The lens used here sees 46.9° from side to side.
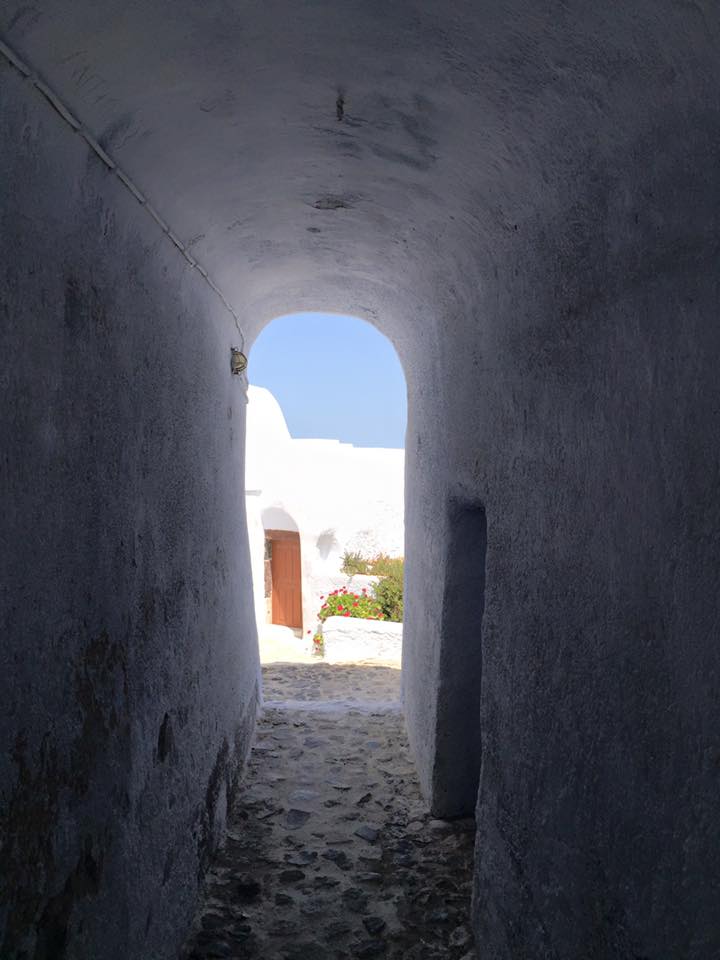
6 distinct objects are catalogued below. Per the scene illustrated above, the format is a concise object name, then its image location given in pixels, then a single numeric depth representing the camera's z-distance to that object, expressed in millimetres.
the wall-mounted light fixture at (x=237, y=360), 5438
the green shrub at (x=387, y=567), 12666
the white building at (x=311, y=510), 18047
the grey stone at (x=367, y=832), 4359
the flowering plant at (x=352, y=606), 11352
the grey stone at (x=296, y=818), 4500
